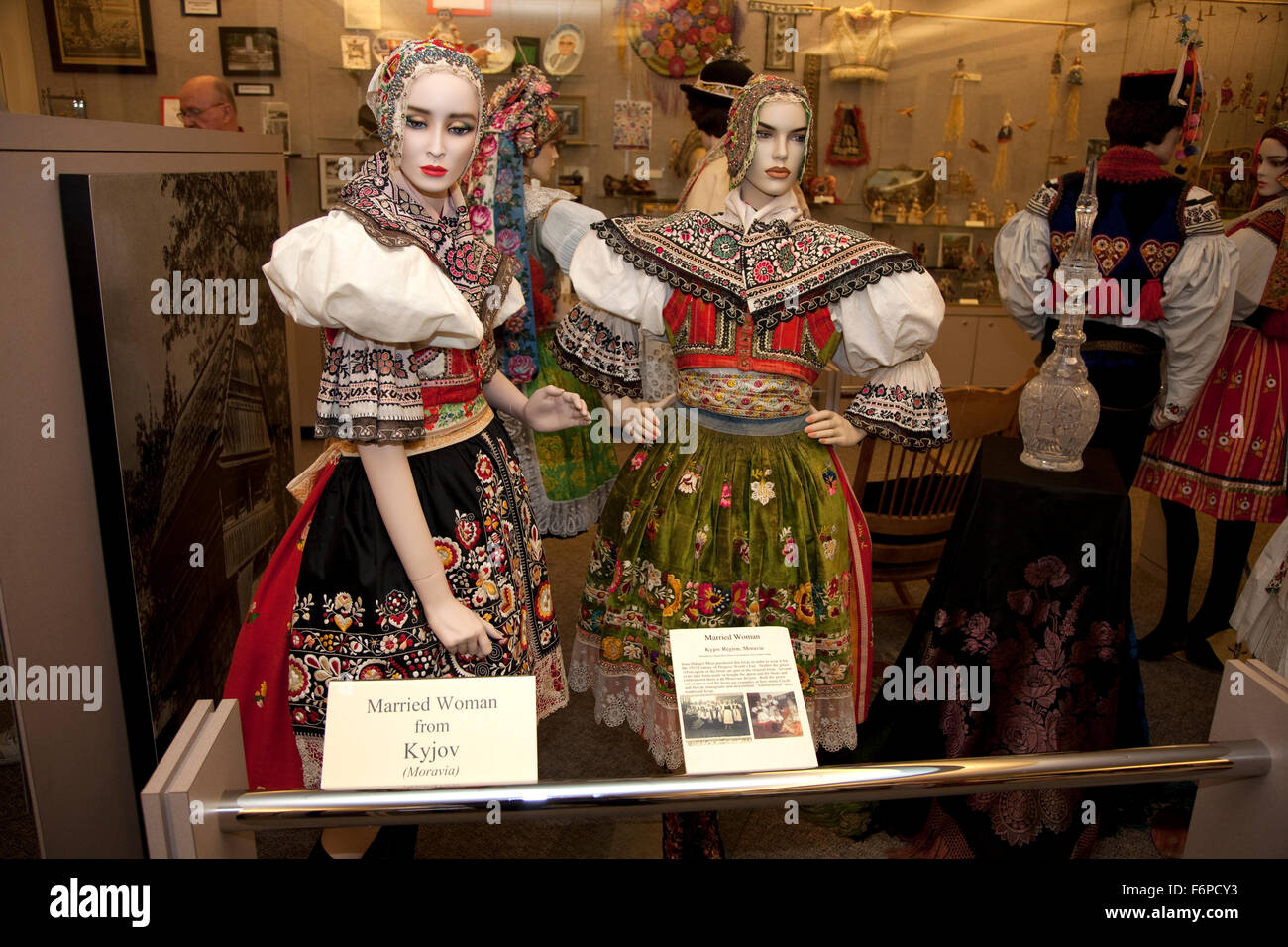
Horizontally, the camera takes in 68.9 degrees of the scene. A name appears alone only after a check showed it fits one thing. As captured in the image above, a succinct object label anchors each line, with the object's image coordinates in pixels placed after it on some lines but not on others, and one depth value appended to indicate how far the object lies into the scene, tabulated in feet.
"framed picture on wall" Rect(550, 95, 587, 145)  16.40
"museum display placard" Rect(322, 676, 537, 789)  3.21
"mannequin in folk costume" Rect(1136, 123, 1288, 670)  9.27
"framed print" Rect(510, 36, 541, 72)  16.05
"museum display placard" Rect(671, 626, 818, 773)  3.37
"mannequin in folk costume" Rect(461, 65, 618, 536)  8.04
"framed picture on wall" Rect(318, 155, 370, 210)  16.00
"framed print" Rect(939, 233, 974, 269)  18.47
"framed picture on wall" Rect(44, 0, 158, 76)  14.21
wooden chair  9.13
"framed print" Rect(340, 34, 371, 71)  15.66
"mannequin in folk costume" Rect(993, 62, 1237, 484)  8.41
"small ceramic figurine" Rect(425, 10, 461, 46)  14.99
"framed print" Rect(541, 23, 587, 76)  16.12
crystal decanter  6.20
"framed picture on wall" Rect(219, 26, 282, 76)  15.43
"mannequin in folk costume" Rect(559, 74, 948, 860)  5.27
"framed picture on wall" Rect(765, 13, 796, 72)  16.89
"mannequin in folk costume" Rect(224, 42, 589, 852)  4.00
